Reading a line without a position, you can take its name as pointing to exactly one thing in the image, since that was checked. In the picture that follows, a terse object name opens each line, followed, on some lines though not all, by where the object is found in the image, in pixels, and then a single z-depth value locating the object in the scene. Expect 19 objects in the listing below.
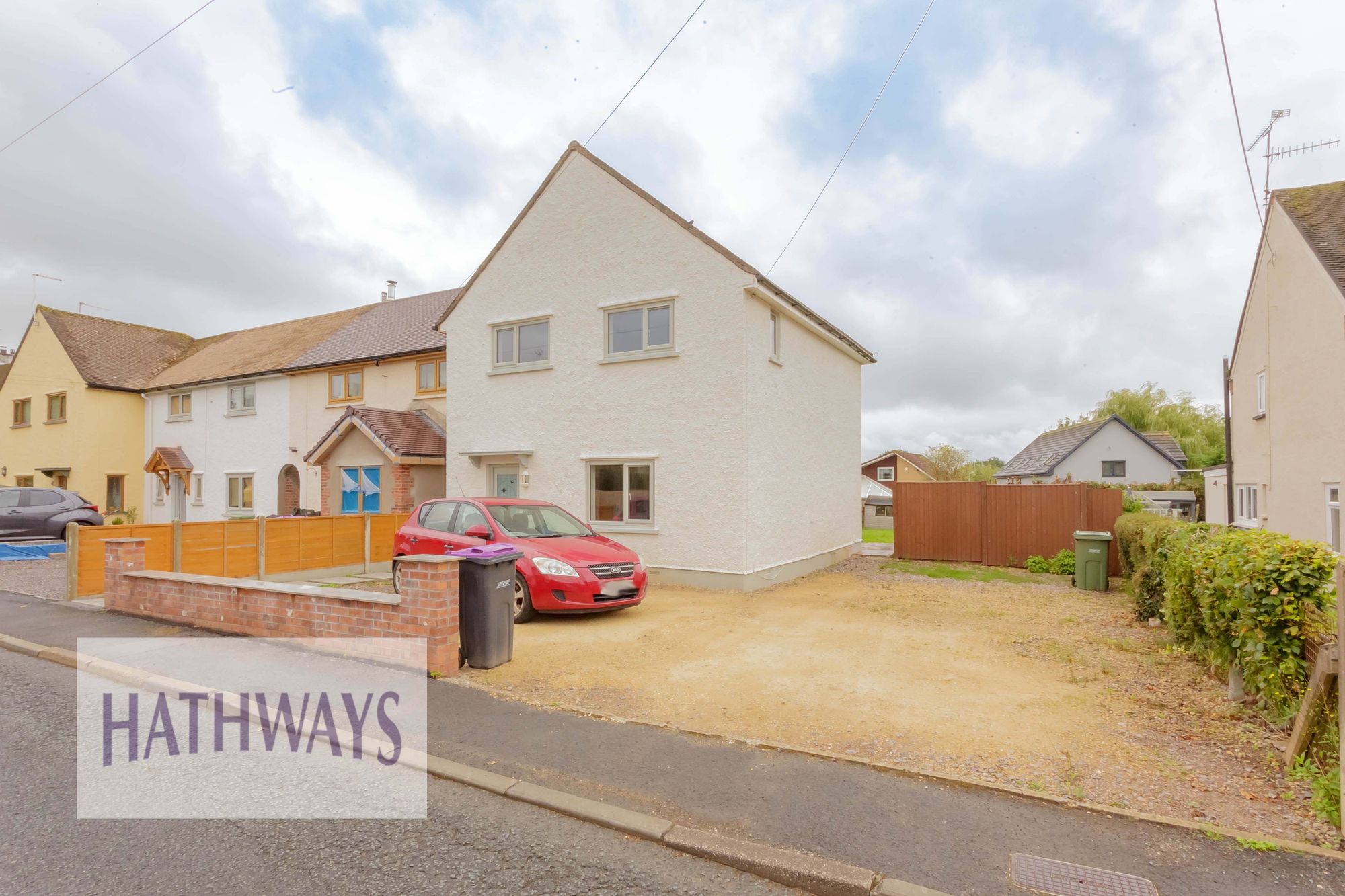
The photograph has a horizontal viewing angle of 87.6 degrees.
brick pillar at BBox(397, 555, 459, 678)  6.29
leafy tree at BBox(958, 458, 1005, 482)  51.40
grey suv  17.62
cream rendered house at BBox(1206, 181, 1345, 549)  12.05
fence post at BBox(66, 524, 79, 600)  10.44
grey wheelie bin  6.57
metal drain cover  3.11
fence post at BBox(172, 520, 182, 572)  11.34
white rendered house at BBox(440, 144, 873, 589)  11.75
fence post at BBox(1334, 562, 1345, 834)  3.62
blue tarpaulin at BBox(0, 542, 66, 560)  15.12
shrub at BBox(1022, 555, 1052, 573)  14.76
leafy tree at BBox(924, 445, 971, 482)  46.50
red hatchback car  8.47
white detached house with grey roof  43.94
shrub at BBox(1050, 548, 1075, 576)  14.39
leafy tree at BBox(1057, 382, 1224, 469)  52.06
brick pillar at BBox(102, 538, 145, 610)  9.34
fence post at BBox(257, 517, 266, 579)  12.59
